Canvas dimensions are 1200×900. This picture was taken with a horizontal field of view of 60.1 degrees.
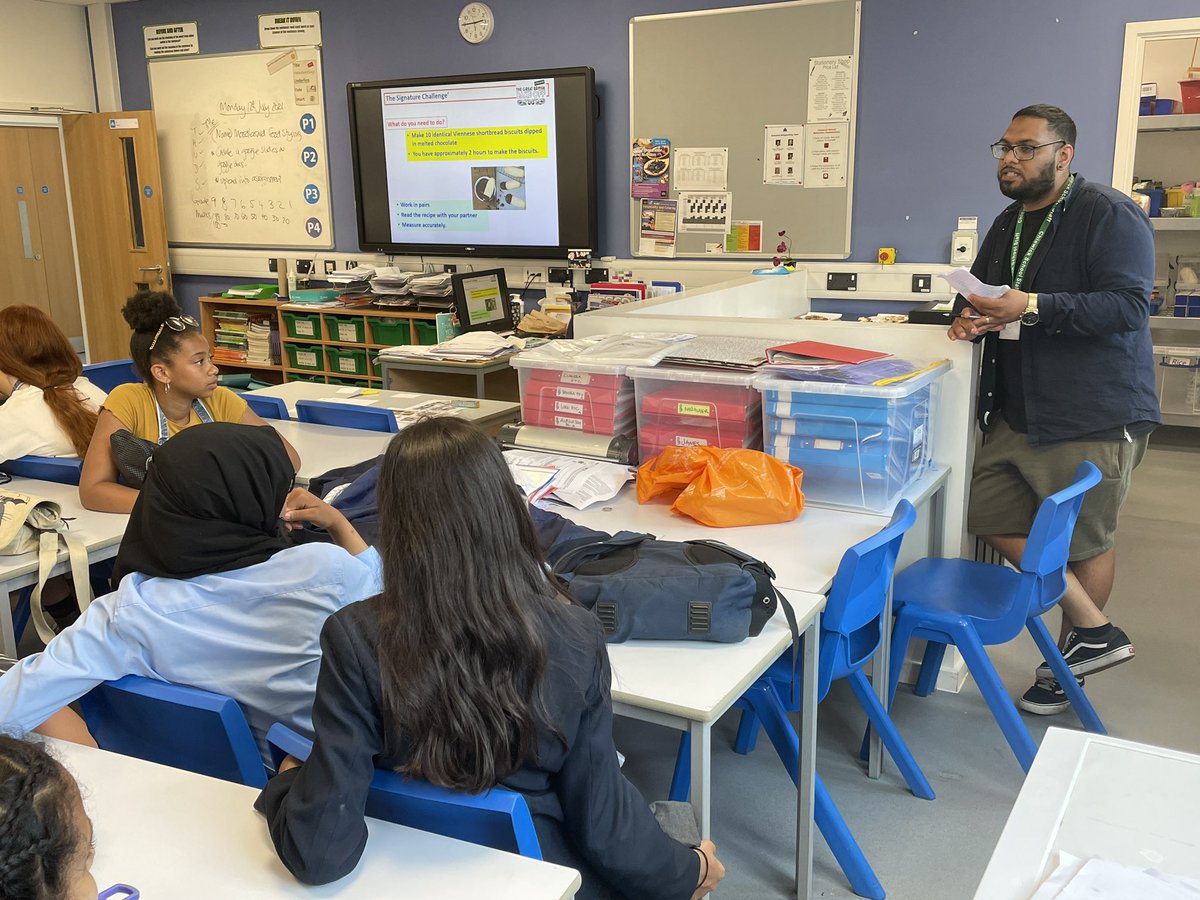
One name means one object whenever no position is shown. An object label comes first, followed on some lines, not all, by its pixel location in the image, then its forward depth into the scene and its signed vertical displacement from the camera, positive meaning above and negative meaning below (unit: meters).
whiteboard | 6.41 +0.45
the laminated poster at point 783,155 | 5.02 +0.27
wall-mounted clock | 5.70 +1.05
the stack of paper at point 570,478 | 2.58 -0.66
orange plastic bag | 2.43 -0.64
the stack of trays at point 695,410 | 2.69 -0.50
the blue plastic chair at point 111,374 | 4.94 -0.72
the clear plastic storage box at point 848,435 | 2.49 -0.54
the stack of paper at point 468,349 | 4.58 -0.58
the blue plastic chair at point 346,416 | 3.38 -0.64
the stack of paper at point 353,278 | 6.01 -0.34
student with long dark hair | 1.19 -0.53
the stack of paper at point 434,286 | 5.63 -0.36
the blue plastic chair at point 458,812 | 1.19 -0.68
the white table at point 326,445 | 2.97 -0.69
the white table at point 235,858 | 1.15 -0.73
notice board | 4.87 +0.53
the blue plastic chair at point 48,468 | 2.89 -0.67
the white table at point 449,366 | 4.52 -0.64
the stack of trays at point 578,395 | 2.86 -0.49
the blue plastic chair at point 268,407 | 3.68 -0.65
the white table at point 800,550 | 1.66 -0.72
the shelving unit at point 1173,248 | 5.80 -0.23
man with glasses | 2.63 -0.37
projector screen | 5.52 +0.29
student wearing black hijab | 1.59 -0.58
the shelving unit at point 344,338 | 5.84 -0.68
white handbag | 2.23 -0.68
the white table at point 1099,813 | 1.10 -0.68
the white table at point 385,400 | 3.61 -0.67
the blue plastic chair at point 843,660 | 1.99 -0.89
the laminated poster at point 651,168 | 5.33 +0.23
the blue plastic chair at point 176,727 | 1.47 -0.73
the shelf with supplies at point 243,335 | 6.54 -0.72
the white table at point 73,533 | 2.20 -0.71
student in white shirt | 2.95 -0.48
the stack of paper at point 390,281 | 5.82 -0.34
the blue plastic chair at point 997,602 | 2.33 -0.92
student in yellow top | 2.76 -0.40
